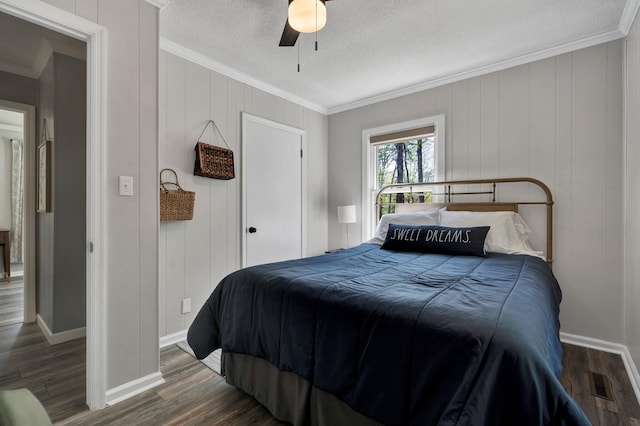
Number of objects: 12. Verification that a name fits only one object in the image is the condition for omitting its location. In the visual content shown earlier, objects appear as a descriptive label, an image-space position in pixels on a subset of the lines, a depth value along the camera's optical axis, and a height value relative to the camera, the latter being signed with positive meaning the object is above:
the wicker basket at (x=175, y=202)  2.51 +0.08
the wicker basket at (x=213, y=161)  2.80 +0.48
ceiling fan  1.66 +1.09
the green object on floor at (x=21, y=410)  0.68 -0.45
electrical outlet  2.79 -0.86
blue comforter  0.95 -0.50
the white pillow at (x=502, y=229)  2.62 -0.15
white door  3.33 +0.24
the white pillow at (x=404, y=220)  3.07 -0.08
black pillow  2.49 -0.24
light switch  1.89 +0.16
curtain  5.23 +0.18
